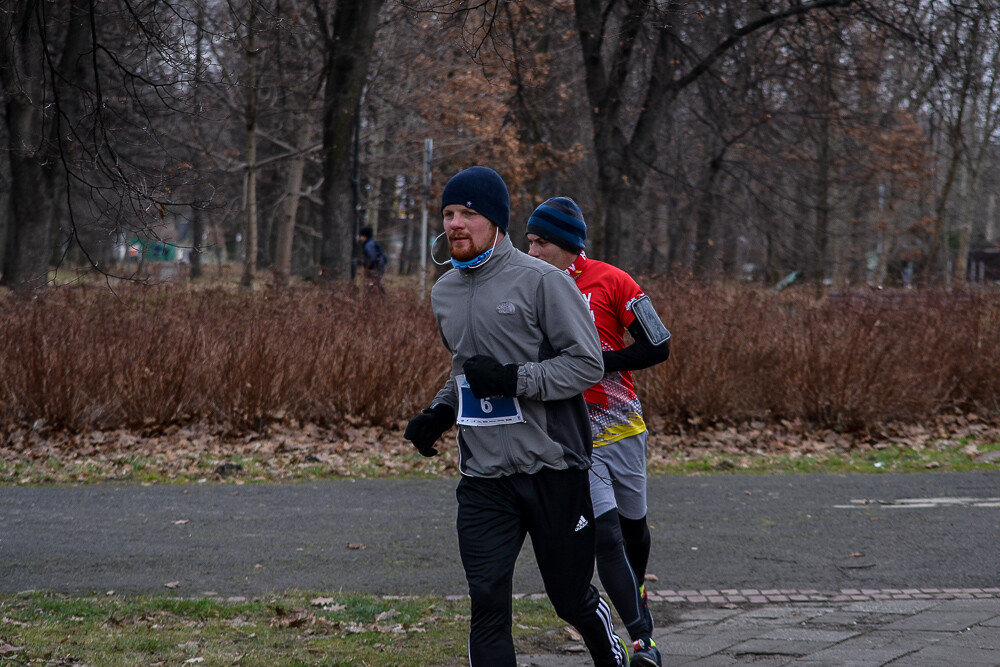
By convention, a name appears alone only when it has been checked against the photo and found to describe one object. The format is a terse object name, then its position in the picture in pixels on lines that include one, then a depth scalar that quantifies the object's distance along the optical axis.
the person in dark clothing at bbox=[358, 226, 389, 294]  44.16
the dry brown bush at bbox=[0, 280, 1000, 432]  21.98
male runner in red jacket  9.26
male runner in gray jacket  7.25
